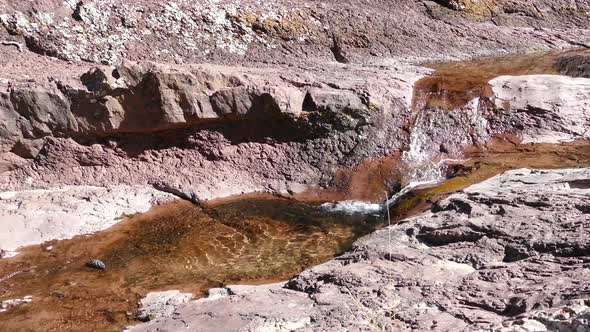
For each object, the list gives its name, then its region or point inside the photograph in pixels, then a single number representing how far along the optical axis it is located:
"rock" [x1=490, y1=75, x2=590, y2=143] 8.35
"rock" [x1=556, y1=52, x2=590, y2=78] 10.43
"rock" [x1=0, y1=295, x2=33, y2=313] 5.53
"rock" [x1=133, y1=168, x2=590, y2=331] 3.91
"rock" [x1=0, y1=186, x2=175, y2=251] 6.85
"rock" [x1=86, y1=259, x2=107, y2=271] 6.23
